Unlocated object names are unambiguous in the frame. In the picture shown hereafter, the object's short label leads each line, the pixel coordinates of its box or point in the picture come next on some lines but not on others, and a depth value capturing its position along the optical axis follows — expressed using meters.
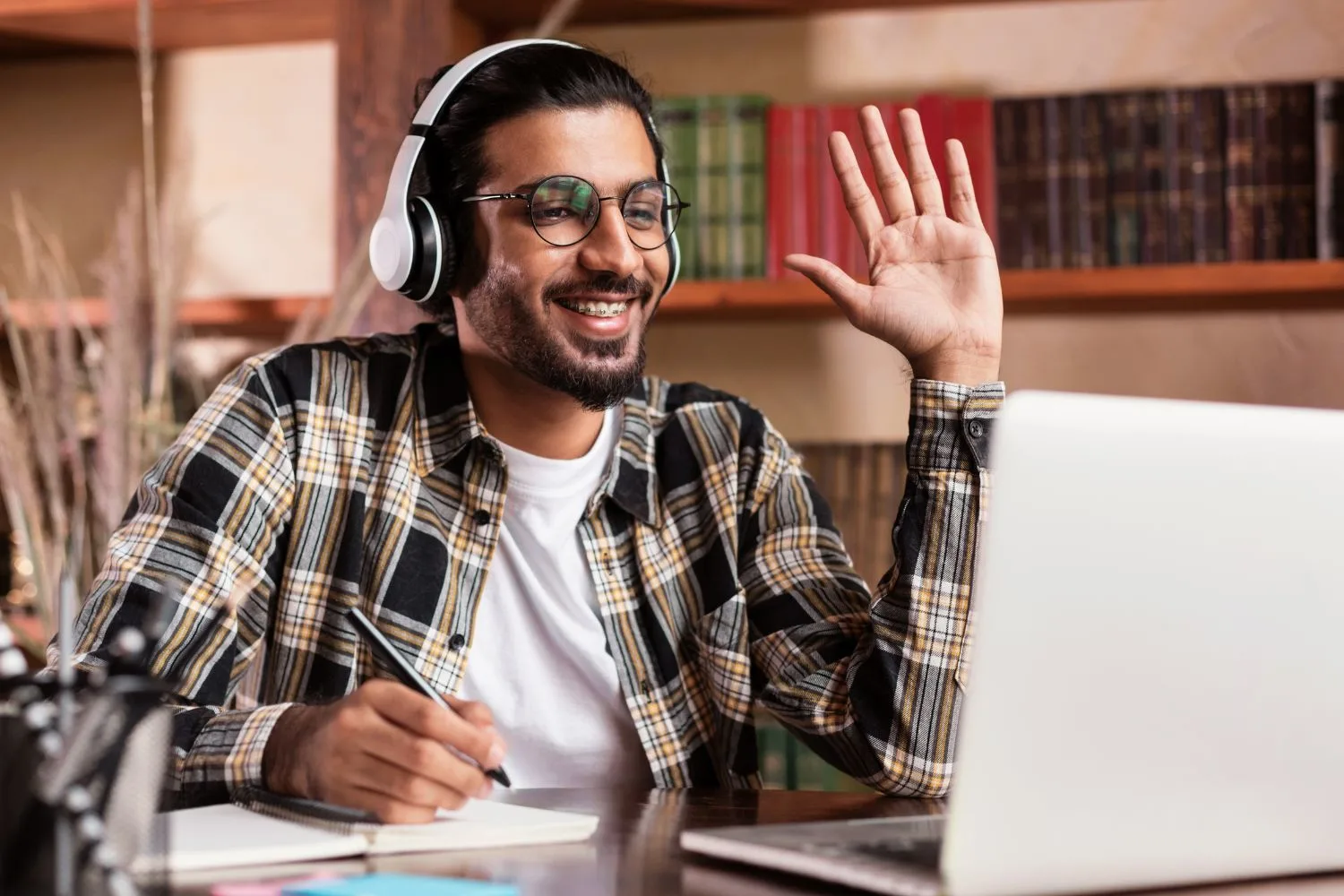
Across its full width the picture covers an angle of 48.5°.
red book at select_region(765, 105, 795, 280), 2.33
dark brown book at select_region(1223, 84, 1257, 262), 2.21
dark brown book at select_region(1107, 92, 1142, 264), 2.25
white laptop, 0.66
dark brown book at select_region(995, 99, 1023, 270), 2.27
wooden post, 2.30
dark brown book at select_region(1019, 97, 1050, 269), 2.27
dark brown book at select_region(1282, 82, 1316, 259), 2.20
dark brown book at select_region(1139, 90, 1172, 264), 2.24
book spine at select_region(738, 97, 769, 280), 2.34
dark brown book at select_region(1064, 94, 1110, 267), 2.26
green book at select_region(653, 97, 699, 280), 2.35
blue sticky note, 0.73
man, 1.34
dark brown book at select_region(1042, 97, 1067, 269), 2.26
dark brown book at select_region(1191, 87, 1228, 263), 2.23
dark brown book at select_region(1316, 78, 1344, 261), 2.17
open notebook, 0.84
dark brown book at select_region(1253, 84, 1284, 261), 2.21
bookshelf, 2.18
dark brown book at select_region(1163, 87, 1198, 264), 2.23
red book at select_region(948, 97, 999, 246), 2.27
